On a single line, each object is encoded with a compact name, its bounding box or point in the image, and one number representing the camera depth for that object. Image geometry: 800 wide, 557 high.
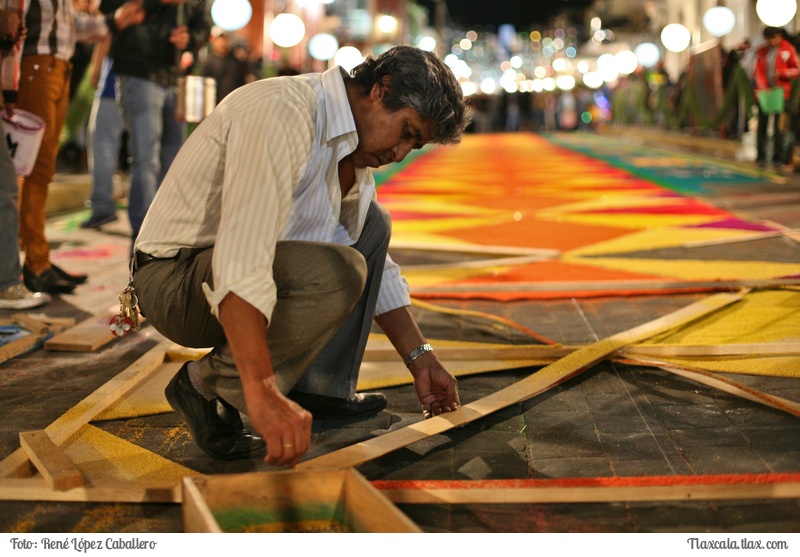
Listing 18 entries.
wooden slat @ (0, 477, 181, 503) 2.36
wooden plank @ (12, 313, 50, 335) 4.19
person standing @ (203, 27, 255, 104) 11.07
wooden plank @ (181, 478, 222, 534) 1.88
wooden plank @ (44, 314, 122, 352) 4.03
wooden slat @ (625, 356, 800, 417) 2.96
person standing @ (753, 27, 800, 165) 11.80
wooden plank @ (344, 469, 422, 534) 1.93
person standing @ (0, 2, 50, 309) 4.55
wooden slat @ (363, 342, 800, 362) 3.63
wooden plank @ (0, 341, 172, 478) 2.60
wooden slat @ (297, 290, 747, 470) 2.61
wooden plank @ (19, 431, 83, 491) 2.42
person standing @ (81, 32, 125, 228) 7.29
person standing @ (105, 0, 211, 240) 6.09
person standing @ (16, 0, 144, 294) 5.03
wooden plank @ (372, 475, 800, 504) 2.31
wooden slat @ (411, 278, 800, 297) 4.80
